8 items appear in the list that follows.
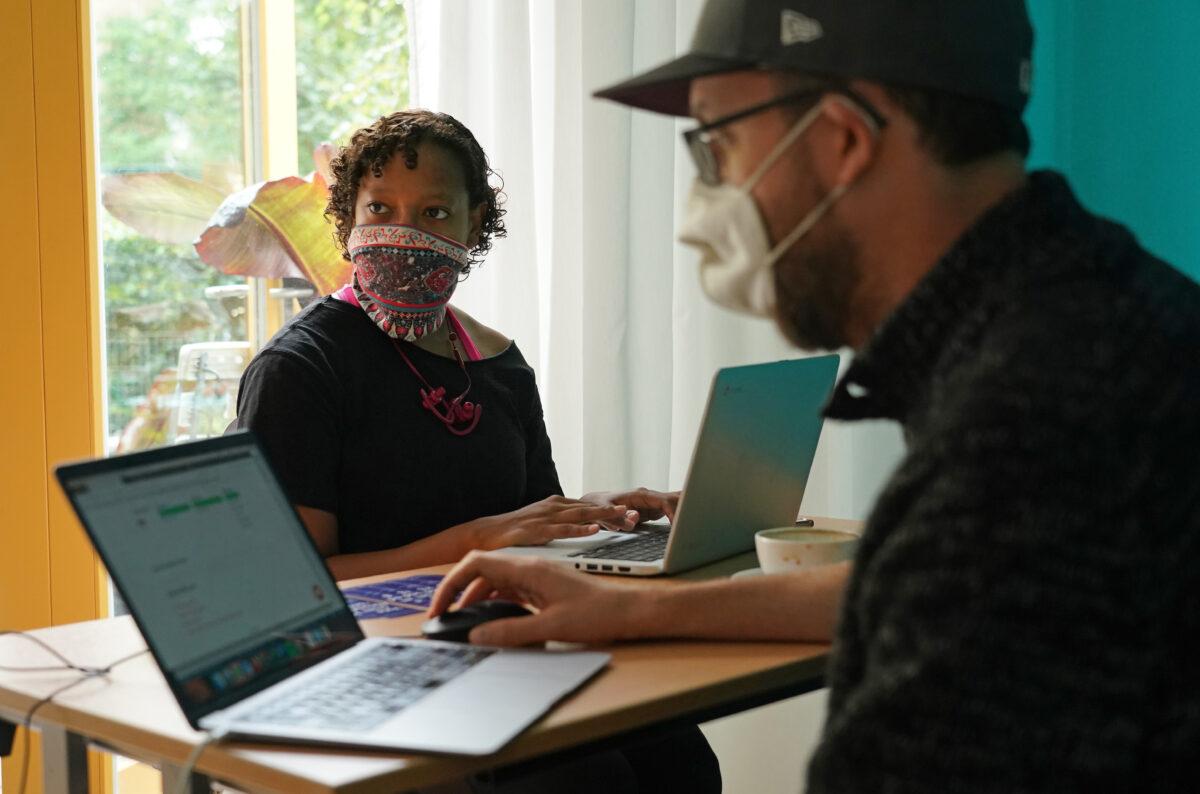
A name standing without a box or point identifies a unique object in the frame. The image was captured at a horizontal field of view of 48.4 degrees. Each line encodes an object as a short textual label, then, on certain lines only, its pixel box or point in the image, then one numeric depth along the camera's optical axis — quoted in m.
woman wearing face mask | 1.85
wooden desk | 0.98
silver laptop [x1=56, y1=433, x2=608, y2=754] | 1.05
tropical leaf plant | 2.55
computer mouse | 1.30
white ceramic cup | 1.50
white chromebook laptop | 1.61
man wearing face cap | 0.72
